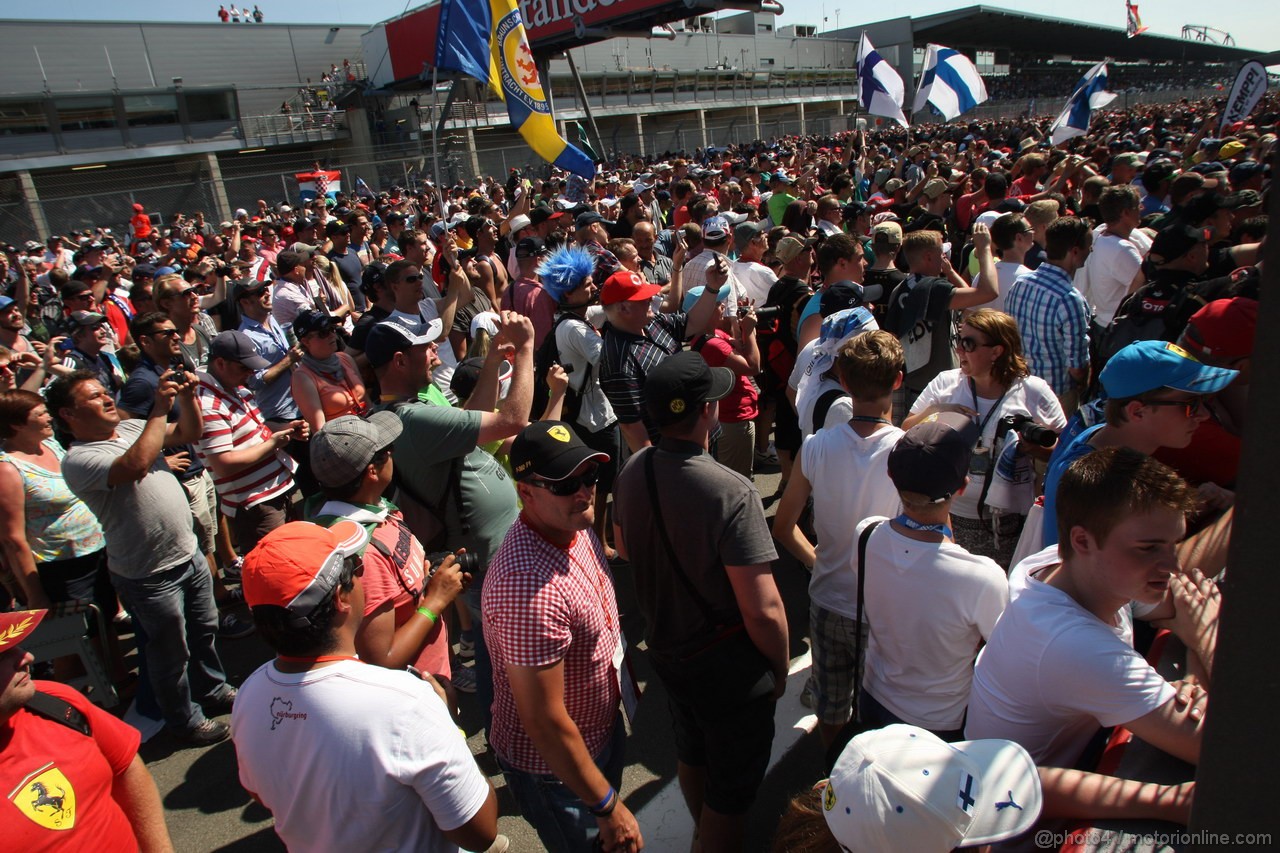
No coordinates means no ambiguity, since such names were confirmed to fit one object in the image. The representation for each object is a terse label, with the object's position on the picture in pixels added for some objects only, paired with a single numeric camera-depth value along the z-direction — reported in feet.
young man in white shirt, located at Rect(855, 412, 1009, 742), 7.07
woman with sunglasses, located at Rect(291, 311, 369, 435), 12.56
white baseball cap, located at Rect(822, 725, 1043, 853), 4.16
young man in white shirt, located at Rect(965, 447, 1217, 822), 5.24
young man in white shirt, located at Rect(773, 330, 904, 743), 9.14
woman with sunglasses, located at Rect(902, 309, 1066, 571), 10.36
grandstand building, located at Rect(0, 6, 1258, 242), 94.68
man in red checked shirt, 6.57
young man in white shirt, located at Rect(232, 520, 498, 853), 5.63
